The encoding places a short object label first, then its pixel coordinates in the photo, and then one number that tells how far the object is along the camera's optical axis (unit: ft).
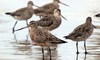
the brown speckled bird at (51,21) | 48.18
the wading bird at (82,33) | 40.50
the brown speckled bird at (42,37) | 36.68
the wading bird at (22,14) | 55.62
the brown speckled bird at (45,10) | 56.34
